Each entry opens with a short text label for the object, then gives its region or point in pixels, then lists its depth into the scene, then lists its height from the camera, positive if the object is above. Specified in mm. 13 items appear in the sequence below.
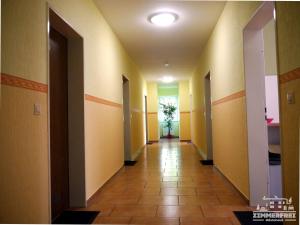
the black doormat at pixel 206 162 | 6254 -981
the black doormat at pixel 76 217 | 2854 -1045
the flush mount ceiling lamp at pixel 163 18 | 4344 +1782
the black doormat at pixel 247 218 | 2686 -1048
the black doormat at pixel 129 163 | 6457 -983
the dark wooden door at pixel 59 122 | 2938 +39
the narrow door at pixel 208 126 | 6664 -112
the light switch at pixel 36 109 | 2182 +141
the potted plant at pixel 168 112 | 14328 +580
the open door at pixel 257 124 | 3193 -44
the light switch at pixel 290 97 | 2127 +186
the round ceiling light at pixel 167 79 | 11255 +1964
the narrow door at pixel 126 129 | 6820 -153
